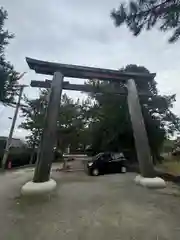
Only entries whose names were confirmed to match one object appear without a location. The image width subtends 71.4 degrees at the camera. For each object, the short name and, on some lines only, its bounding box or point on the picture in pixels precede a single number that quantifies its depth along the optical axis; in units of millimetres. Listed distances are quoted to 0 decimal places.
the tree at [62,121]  14076
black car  7499
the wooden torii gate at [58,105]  3961
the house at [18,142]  15739
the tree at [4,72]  6005
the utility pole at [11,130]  10073
